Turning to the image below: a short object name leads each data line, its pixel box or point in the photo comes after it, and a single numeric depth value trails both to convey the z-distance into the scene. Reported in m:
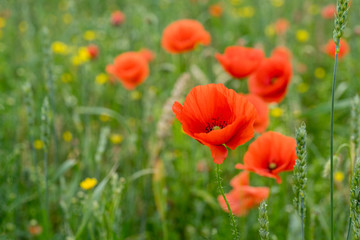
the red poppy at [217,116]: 0.90
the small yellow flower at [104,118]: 3.09
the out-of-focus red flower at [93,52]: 3.00
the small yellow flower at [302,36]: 4.30
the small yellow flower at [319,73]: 3.98
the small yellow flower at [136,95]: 2.60
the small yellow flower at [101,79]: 3.29
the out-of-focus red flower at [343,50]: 2.78
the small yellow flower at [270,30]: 4.43
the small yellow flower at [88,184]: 1.60
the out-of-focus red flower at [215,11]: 4.28
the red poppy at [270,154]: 1.21
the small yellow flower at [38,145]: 2.76
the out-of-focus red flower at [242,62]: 1.80
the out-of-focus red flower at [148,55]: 2.87
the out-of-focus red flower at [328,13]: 3.88
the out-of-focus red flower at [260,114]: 1.71
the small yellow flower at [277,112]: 2.63
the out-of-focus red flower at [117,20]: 3.63
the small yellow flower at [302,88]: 3.68
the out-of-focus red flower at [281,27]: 3.90
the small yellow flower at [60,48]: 3.63
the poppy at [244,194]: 1.54
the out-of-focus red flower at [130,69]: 2.33
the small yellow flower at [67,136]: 2.71
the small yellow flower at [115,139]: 2.63
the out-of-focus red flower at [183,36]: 2.34
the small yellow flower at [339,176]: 2.18
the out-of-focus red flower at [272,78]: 1.82
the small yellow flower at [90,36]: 3.70
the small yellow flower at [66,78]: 3.35
